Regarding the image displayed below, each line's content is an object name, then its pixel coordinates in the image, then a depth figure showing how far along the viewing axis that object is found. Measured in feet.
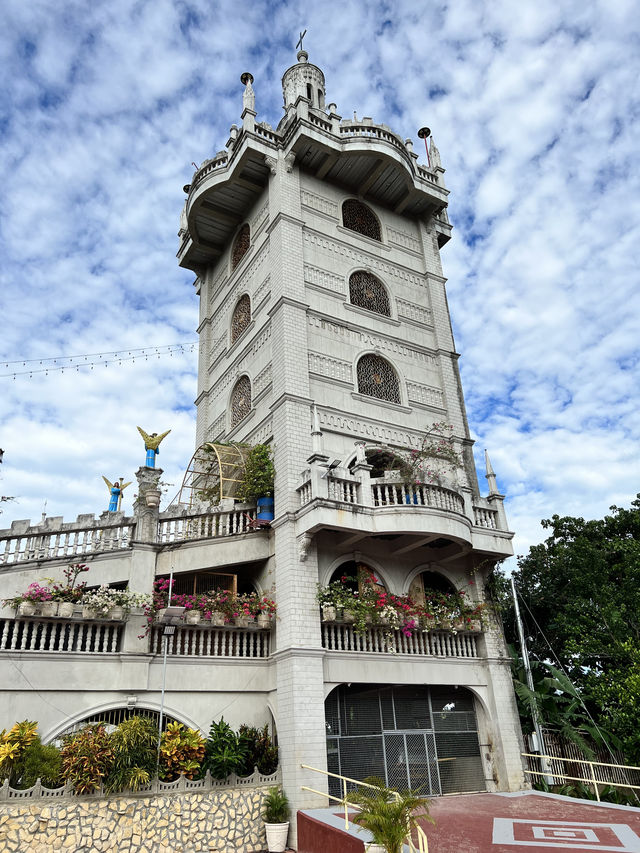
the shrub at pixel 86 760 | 36.14
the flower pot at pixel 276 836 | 39.58
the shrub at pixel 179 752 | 39.34
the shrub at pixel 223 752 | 40.65
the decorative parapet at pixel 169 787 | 34.86
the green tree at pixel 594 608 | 52.13
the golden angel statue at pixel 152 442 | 56.75
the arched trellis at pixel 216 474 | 58.23
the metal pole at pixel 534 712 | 50.29
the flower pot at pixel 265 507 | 52.95
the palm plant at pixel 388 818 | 27.20
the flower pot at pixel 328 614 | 46.85
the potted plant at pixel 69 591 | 41.93
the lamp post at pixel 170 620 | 39.70
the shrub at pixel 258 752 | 43.45
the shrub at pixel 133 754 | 36.94
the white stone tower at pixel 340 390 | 47.93
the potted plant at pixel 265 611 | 48.65
